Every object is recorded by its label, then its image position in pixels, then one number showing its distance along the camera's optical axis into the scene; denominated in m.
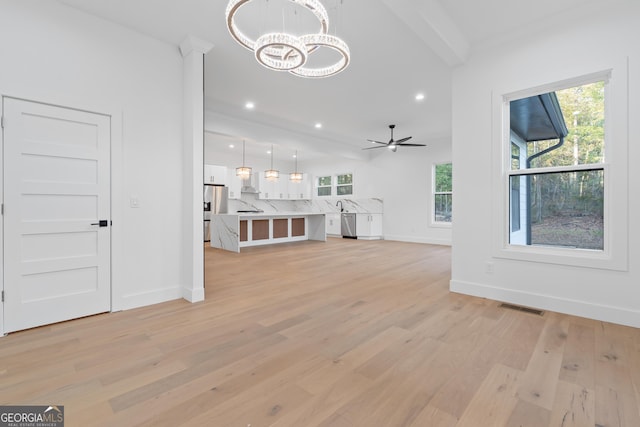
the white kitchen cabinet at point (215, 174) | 8.57
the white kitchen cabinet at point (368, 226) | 8.90
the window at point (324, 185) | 10.77
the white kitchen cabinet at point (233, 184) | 9.21
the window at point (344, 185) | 10.05
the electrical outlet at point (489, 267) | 3.19
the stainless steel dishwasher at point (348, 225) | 9.18
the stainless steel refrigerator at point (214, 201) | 8.59
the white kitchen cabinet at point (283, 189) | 9.99
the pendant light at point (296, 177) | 9.84
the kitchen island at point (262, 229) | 6.77
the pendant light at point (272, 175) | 8.83
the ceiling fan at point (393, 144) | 6.47
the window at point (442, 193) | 7.76
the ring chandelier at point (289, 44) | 2.11
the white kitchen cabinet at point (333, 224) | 9.71
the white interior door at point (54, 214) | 2.37
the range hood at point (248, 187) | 9.70
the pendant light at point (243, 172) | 8.54
